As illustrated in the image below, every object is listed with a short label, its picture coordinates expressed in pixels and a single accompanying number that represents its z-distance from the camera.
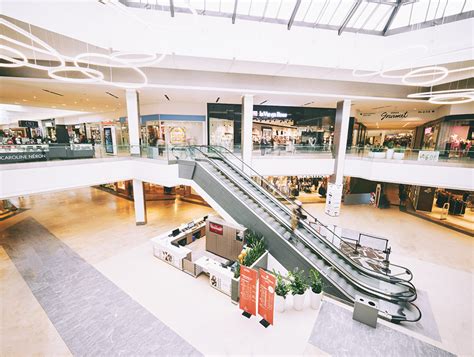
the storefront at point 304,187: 17.02
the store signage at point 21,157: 7.40
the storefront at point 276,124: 15.44
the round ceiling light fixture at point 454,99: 12.42
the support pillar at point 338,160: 12.75
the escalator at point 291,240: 5.91
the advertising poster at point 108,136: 16.28
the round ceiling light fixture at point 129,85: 7.03
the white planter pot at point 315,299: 5.34
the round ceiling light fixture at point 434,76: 10.56
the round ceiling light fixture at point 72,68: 5.67
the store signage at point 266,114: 15.76
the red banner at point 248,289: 5.12
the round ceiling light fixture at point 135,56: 8.86
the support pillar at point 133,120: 10.57
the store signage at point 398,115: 15.50
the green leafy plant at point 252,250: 6.68
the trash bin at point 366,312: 4.65
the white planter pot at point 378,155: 12.00
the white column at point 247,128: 11.65
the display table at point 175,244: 7.54
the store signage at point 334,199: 13.20
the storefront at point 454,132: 12.89
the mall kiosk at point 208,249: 6.47
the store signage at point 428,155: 10.52
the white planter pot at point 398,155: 11.39
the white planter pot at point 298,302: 5.31
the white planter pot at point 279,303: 5.33
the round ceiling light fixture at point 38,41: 3.70
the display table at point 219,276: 6.21
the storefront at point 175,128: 14.99
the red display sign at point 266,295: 4.71
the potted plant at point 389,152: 11.73
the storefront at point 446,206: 12.56
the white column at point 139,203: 11.27
